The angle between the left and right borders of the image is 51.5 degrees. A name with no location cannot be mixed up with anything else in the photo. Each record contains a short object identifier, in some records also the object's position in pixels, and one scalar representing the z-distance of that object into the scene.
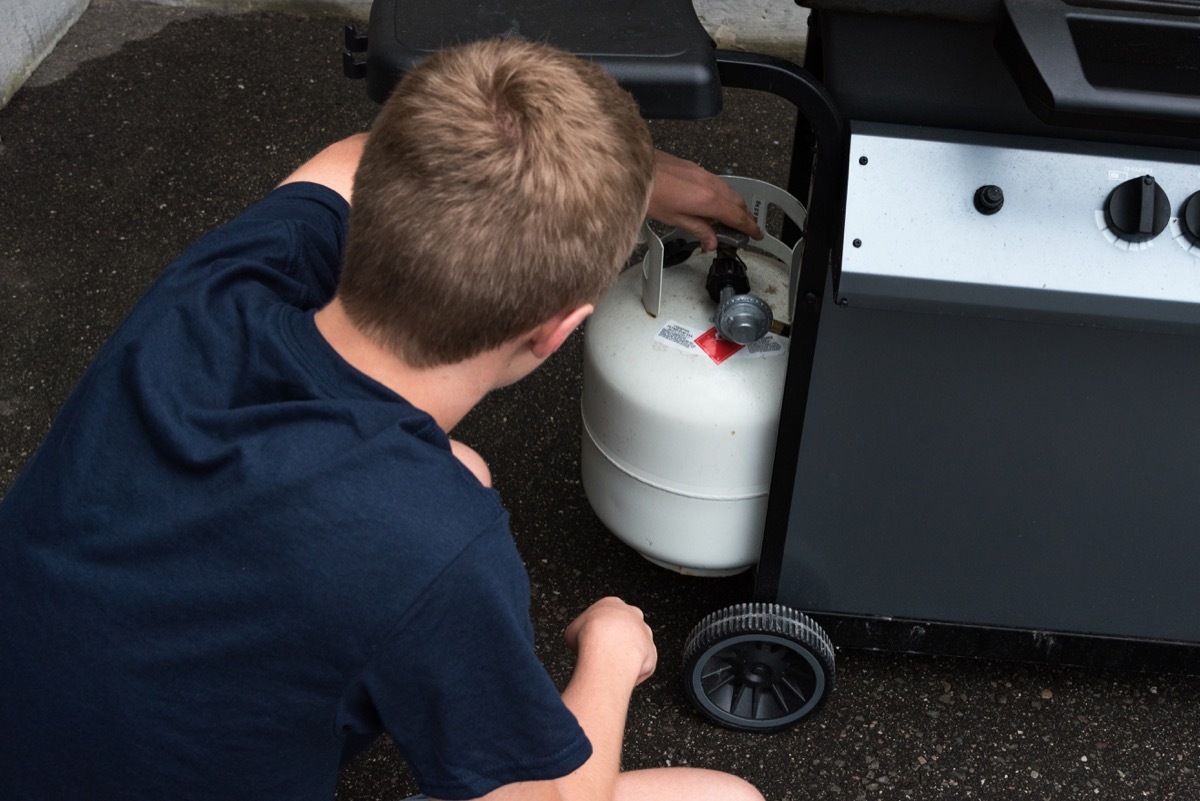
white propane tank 1.61
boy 0.92
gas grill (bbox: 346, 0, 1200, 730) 1.28
